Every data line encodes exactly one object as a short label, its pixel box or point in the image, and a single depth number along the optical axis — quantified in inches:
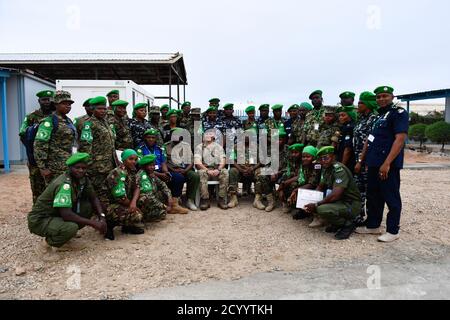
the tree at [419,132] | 732.7
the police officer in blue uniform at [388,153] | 149.4
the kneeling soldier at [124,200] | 164.2
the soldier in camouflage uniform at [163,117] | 244.1
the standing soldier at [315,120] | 204.5
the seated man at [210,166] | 225.3
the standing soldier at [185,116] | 250.0
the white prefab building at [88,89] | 309.6
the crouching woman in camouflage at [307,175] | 188.4
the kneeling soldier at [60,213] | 137.2
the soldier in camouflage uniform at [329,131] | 186.8
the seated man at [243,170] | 229.6
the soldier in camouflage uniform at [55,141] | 155.9
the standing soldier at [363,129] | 169.9
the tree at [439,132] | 628.7
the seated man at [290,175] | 203.5
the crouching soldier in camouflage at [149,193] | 177.2
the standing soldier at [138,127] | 207.9
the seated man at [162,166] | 203.5
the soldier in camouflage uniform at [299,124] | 222.5
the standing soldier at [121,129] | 196.7
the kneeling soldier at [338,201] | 165.0
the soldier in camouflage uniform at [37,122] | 174.1
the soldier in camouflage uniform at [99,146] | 170.2
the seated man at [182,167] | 221.3
